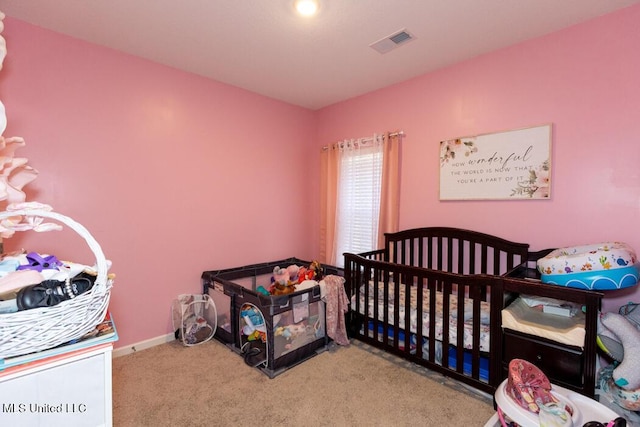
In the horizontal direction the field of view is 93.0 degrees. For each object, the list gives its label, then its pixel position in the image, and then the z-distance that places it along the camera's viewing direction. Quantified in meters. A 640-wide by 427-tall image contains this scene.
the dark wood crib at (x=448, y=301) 1.75
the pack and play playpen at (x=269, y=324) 2.15
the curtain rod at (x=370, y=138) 2.90
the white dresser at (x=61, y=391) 0.76
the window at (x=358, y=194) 2.97
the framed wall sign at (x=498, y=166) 2.13
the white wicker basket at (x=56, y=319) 0.73
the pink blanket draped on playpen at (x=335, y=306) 2.46
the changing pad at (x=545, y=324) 1.56
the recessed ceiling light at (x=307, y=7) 1.74
